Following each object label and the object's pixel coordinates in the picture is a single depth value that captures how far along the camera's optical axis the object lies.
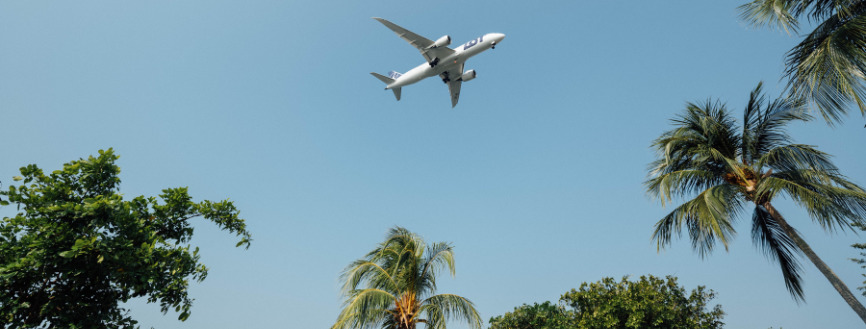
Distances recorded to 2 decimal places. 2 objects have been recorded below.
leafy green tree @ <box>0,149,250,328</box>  6.29
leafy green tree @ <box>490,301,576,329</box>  29.33
